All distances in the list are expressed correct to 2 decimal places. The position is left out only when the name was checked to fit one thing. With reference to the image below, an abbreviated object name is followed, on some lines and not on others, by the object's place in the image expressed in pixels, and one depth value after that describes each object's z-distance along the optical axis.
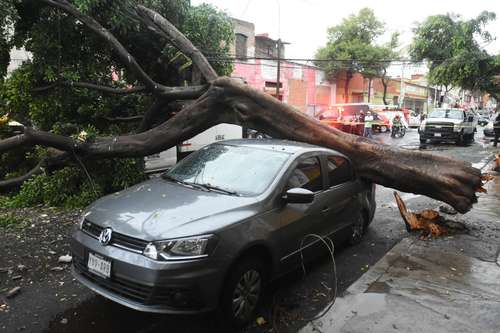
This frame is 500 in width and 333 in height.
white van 9.60
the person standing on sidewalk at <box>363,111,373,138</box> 21.78
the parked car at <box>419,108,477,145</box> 20.45
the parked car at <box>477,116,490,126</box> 39.85
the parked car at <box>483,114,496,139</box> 22.81
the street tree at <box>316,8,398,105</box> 35.25
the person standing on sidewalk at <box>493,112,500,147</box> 20.00
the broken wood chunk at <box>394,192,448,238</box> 6.43
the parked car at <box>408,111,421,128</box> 33.77
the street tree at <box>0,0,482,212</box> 6.37
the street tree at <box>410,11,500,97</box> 23.25
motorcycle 24.50
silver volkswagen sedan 3.17
